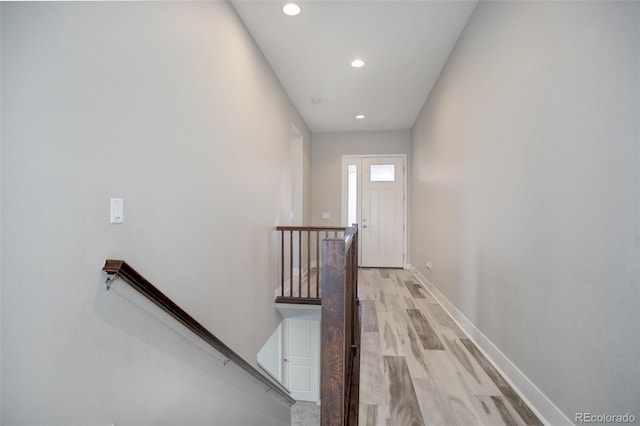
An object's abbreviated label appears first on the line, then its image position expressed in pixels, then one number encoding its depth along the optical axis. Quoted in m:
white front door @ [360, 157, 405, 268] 6.29
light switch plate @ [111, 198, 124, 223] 1.42
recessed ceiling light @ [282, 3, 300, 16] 2.57
